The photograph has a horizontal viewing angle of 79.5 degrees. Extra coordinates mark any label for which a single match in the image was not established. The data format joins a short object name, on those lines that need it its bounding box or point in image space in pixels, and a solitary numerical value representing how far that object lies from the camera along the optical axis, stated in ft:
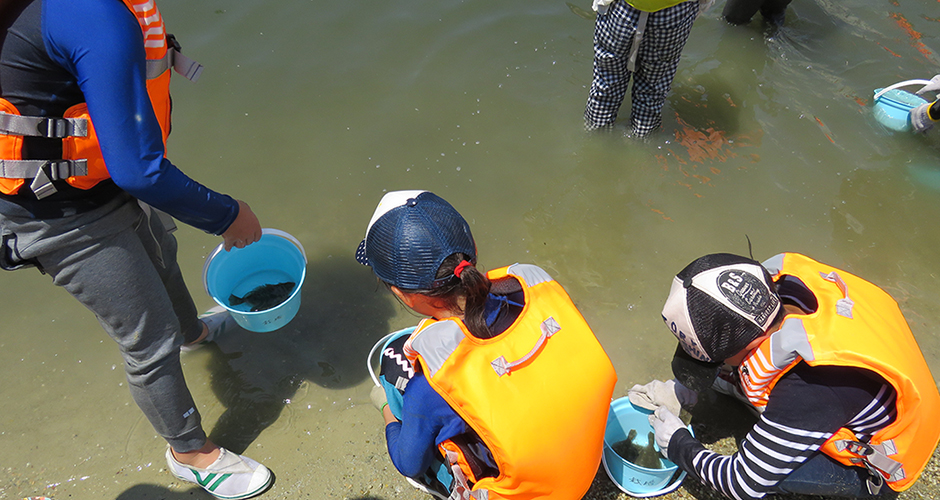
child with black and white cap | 6.46
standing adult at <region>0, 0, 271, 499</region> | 5.18
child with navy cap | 5.66
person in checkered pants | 11.37
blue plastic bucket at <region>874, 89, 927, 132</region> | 14.14
